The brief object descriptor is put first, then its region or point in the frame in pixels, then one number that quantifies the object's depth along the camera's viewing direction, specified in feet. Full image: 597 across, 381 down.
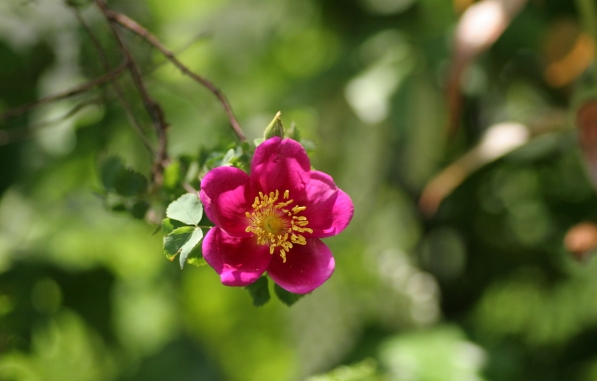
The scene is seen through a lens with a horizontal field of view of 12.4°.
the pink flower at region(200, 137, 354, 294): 2.92
